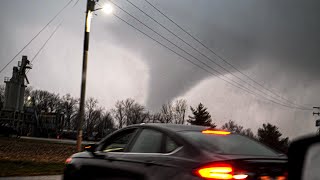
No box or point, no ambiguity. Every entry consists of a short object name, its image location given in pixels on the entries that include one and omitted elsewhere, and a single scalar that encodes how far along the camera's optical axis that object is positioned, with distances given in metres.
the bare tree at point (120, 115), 142.12
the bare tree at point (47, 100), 132.12
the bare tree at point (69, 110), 129.50
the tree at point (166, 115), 125.44
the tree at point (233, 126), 133.48
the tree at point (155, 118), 128.04
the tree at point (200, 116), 76.88
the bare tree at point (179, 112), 122.20
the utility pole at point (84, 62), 18.00
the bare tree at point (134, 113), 136.25
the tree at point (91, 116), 137.50
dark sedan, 4.28
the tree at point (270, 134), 82.88
